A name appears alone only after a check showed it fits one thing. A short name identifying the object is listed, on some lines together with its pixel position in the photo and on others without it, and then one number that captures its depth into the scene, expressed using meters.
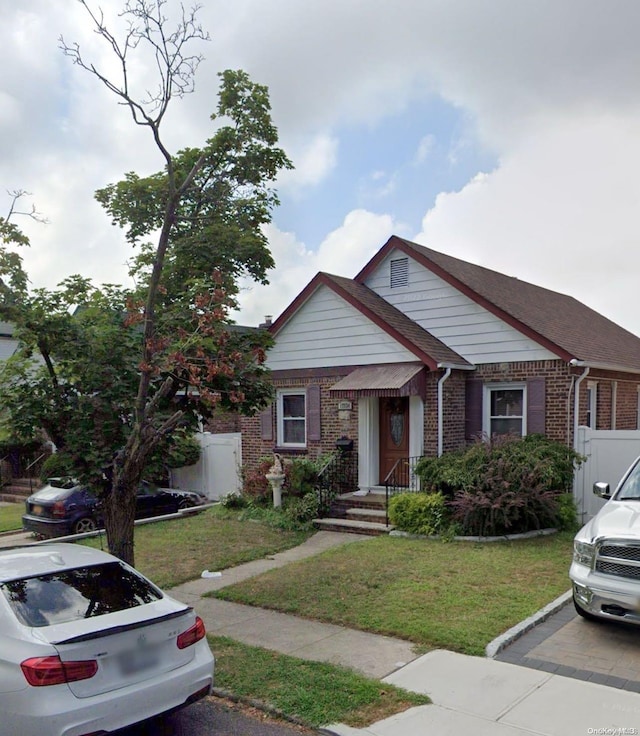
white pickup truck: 5.86
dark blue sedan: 12.88
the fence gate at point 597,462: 12.02
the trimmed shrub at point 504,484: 10.59
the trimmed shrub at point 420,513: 11.11
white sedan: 3.86
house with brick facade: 12.88
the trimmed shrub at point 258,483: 14.18
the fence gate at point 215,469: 16.81
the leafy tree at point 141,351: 7.07
